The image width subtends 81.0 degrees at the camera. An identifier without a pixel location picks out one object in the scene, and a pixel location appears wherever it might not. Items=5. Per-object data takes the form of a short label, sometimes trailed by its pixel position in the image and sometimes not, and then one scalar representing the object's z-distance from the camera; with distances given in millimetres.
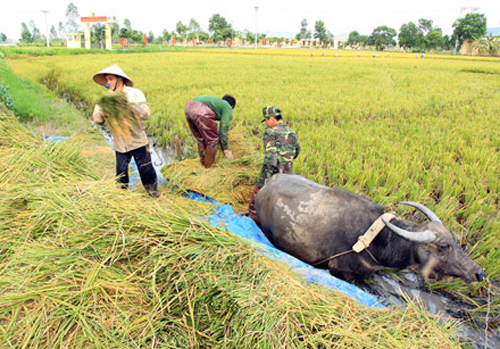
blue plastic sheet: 1965
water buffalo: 2035
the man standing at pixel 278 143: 2994
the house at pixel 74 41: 40944
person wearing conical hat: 2871
